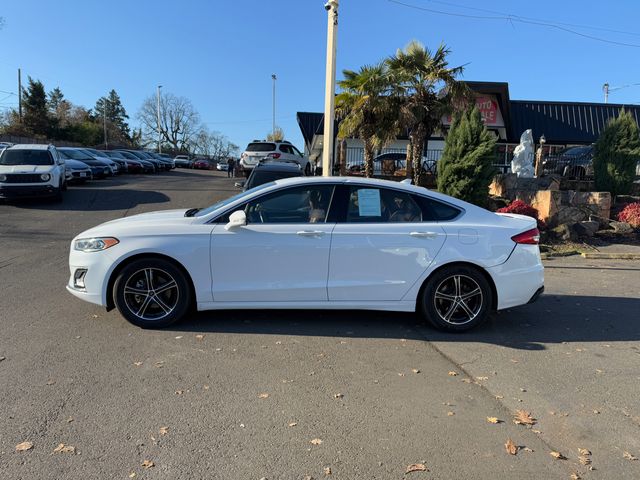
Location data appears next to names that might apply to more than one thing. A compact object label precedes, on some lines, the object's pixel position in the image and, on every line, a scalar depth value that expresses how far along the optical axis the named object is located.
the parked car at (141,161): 34.72
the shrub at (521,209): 11.57
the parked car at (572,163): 17.34
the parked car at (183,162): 55.17
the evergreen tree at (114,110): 112.12
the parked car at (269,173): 10.34
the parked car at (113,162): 26.86
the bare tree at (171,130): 100.81
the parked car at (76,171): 20.65
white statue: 15.97
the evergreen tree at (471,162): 11.98
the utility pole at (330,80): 10.36
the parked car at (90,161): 24.58
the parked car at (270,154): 21.80
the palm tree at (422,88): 15.11
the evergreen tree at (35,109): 58.16
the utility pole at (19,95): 58.64
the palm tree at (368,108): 15.42
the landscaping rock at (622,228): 12.12
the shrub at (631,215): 12.34
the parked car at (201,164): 57.20
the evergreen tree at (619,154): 13.63
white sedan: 5.16
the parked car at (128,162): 32.94
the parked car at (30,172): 14.81
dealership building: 27.58
